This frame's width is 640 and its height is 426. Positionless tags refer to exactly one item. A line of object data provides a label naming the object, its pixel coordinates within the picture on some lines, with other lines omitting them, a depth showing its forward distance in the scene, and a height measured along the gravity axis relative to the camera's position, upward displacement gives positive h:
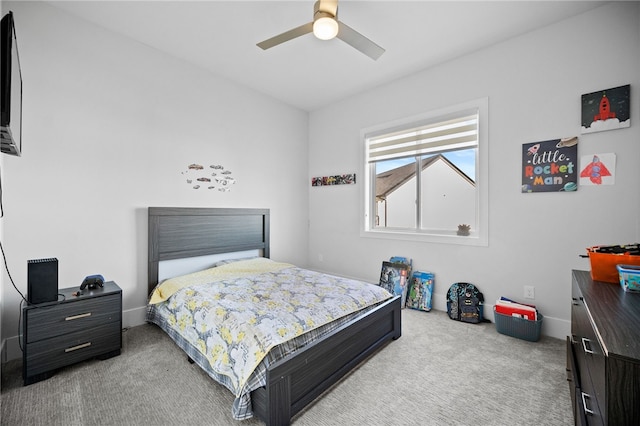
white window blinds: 3.21 +0.92
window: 3.12 +0.46
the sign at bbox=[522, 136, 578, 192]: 2.50 +0.44
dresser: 0.81 -0.48
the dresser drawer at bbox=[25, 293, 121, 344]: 1.90 -0.76
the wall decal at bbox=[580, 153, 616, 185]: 2.33 +0.37
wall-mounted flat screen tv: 1.26 +0.61
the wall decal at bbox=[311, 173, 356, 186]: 4.17 +0.50
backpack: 2.96 -0.96
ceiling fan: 2.02 +1.36
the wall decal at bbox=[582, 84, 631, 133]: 2.26 +0.85
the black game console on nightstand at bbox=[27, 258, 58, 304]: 1.93 -0.48
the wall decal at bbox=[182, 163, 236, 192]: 3.28 +0.42
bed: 1.53 -0.81
